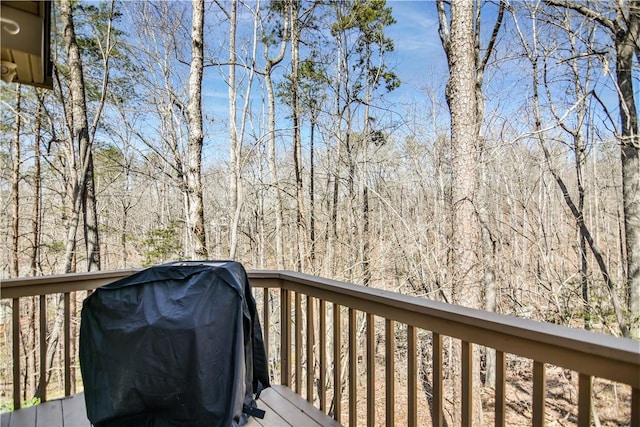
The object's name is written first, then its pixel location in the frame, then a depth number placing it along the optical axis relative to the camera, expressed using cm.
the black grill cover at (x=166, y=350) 159
